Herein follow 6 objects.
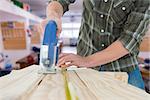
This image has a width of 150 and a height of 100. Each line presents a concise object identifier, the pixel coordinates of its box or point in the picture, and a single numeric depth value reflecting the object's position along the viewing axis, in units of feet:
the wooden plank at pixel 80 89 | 1.77
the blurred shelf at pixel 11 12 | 8.49
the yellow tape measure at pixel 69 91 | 1.71
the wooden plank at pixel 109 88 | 1.83
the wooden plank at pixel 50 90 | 1.69
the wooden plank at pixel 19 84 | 1.69
